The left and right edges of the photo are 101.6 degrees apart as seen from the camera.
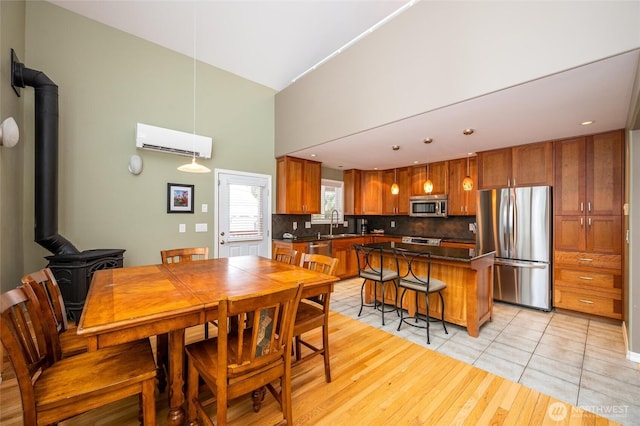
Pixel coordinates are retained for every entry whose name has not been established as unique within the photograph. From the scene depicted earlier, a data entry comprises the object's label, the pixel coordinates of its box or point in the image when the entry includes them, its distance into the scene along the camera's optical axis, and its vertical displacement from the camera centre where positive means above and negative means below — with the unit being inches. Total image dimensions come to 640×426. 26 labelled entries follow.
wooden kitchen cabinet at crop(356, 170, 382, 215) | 245.0 +20.4
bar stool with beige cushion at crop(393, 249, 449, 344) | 112.7 -30.7
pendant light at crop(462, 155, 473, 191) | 163.0 +19.3
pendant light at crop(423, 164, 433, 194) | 177.5 +18.9
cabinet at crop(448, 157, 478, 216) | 189.2 +18.0
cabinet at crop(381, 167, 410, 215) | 229.9 +19.1
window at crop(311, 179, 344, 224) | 237.0 +13.5
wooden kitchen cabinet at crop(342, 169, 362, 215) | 246.2 +21.4
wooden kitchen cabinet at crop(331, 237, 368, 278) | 209.0 -33.6
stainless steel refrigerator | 144.0 -15.6
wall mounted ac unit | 135.6 +40.6
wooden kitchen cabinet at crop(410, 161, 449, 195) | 204.1 +31.1
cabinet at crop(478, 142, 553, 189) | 146.1 +29.0
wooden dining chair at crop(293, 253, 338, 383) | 75.7 -31.8
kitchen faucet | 238.6 -10.6
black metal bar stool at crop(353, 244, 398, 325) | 127.5 -29.9
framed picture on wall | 150.3 +9.9
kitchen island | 113.1 -33.1
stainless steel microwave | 203.5 +7.4
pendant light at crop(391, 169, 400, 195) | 237.3 +35.0
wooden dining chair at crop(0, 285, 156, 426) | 43.4 -31.6
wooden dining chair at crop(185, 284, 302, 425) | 49.0 -31.3
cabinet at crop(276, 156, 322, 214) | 194.2 +22.0
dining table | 47.9 -19.3
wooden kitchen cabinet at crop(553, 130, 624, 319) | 126.5 -4.7
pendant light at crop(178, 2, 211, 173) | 99.6 +53.9
